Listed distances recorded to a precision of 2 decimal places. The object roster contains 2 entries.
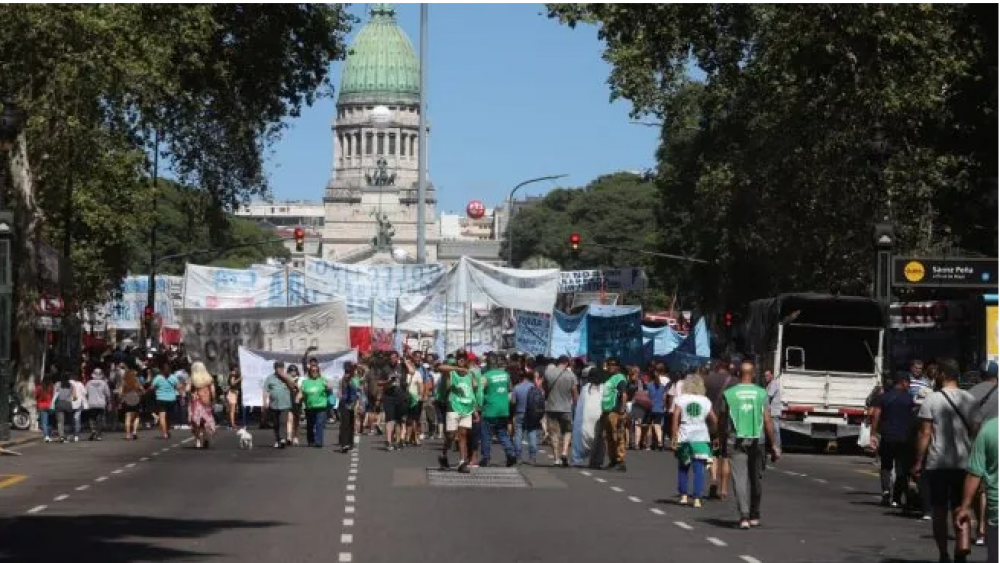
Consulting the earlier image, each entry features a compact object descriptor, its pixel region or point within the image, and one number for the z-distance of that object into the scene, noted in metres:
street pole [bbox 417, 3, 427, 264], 66.50
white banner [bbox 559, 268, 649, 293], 73.12
